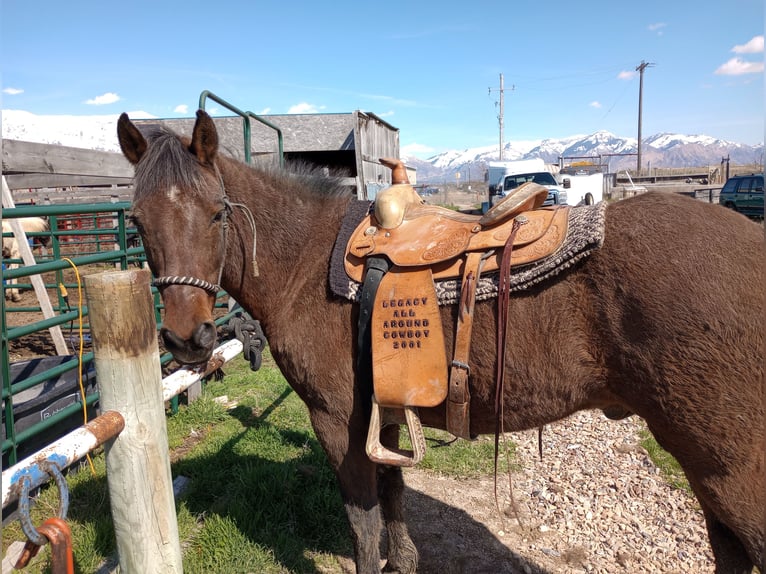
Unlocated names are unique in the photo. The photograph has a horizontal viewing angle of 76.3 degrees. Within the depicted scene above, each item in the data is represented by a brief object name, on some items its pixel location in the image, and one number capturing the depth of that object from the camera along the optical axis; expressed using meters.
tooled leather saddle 1.97
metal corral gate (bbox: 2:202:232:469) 2.90
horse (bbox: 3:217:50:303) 8.92
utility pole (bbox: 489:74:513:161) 43.31
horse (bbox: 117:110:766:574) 1.69
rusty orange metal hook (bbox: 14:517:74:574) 1.30
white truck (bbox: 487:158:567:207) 17.27
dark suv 17.62
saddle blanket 1.83
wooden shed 9.16
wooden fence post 1.72
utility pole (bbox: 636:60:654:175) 41.06
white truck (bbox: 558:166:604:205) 17.92
